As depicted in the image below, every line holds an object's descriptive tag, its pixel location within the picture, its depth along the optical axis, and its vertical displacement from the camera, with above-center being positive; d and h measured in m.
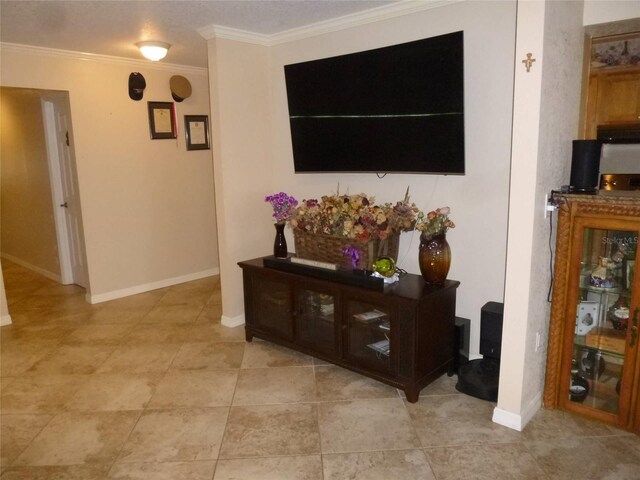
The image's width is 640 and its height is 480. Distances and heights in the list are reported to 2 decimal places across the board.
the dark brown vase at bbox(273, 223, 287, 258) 3.71 -0.63
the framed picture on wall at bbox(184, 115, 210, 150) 5.44 +0.35
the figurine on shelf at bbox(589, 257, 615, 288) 2.55 -0.64
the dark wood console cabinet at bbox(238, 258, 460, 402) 2.86 -1.07
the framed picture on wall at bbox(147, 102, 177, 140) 5.12 +0.46
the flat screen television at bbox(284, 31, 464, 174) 2.95 +0.33
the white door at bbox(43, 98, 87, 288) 4.98 -0.32
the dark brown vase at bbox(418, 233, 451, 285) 2.96 -0.61
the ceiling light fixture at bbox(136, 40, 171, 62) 4.02 +0.95
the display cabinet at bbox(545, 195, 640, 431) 2.44 -0.85
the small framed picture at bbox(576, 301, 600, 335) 2.63 -0.88
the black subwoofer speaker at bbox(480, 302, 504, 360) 2.90 -1.05
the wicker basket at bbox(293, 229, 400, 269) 3.14 -0.60
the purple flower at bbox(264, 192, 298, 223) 3.62 -0.33
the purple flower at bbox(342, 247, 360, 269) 3.15 -0.62
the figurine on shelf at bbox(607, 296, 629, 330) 2.54 -0.85
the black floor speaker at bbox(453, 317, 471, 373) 3.15 -1.23
